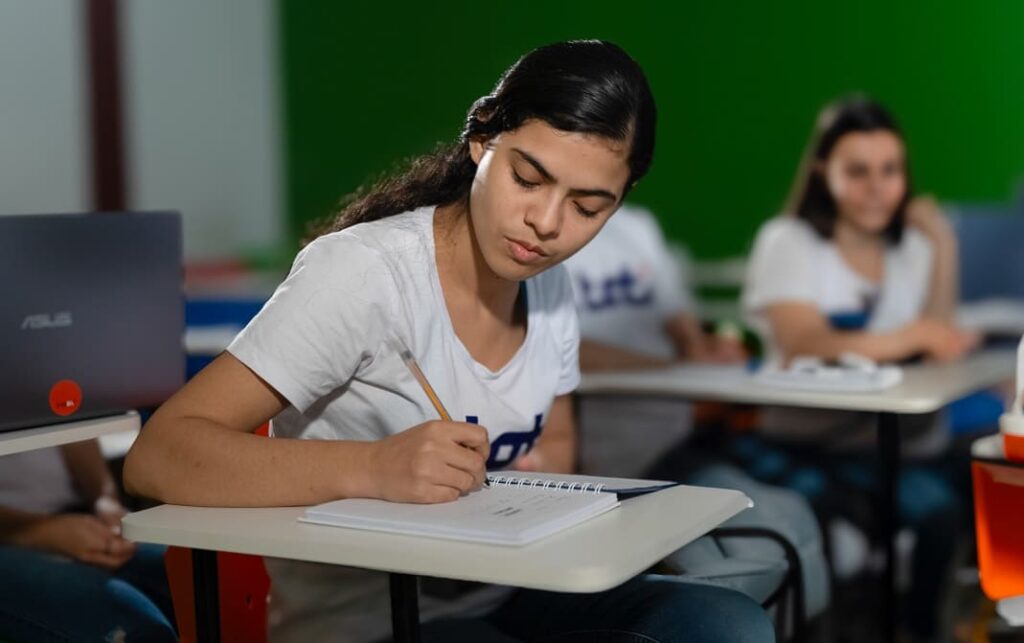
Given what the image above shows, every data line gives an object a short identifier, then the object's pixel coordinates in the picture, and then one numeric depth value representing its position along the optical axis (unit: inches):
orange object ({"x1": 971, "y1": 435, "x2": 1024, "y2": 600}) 64.5
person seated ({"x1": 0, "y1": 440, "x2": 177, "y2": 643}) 66.9
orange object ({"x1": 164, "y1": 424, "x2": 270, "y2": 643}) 65.1
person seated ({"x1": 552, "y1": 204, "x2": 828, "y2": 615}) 75.2
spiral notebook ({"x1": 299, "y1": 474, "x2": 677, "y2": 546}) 51.9
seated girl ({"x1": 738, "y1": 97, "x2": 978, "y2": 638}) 112.5
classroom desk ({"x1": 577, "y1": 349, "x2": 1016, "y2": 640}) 91.4
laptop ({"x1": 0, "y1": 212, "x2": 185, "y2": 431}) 66.3
